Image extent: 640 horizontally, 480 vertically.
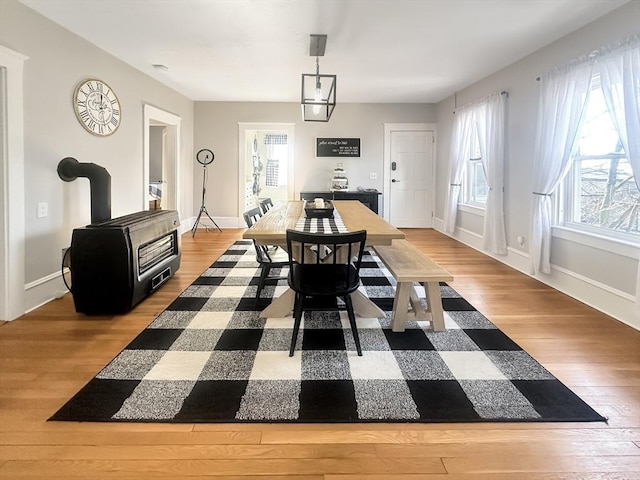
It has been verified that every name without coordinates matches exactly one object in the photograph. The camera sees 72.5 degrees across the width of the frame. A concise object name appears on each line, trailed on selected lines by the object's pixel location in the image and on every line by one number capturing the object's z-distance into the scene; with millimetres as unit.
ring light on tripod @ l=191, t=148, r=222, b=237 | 8008
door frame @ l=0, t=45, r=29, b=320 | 3064
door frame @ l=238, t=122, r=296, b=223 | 8008
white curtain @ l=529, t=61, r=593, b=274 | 3756
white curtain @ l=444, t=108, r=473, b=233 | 6527
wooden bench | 2889
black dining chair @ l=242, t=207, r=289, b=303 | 3449
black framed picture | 8078
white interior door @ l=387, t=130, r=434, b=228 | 8164
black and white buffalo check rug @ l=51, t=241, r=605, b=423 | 1968
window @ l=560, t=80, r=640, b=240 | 3404
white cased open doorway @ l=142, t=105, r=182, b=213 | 7094
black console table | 7734
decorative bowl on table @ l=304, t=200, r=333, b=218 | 3605
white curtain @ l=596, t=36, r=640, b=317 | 3047
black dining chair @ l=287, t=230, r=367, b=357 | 2428
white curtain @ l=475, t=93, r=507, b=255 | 5273
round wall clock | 4055
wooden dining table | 2766
